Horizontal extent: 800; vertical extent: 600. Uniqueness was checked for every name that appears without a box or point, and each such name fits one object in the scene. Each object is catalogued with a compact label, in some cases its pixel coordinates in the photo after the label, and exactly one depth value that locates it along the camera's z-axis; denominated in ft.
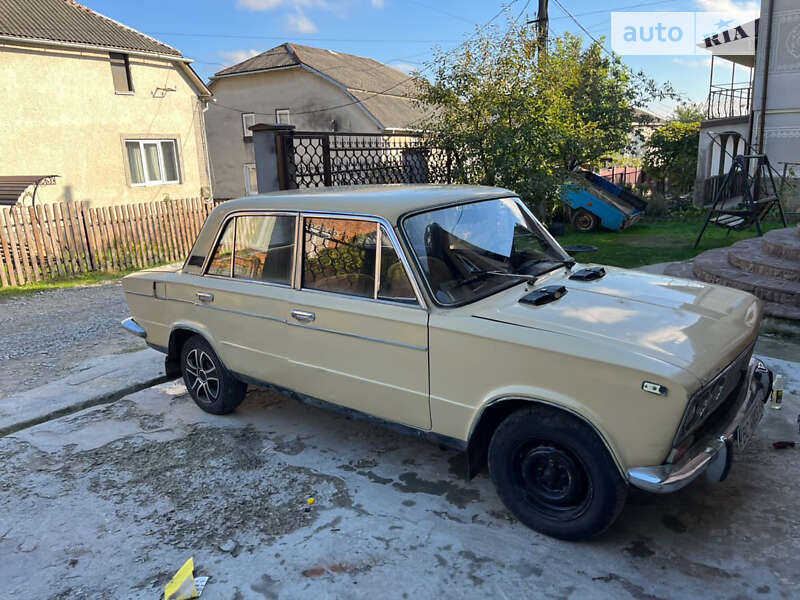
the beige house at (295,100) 74.18
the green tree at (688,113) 109.81
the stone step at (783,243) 23.68
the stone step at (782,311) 20.38
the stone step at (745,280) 21.42
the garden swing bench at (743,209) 31.21
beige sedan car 8.94
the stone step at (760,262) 22.75
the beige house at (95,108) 49.39
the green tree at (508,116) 31.78
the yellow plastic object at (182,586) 9.12
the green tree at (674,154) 64.64
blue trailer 46.39
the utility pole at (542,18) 50.97
